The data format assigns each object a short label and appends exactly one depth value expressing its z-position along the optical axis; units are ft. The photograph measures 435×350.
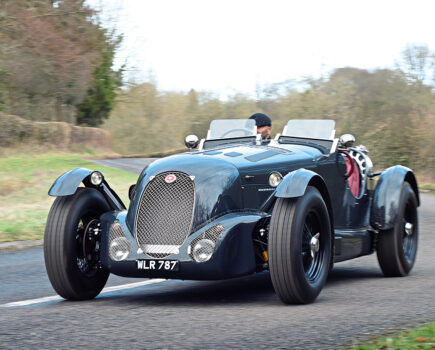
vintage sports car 34.27
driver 47.15
